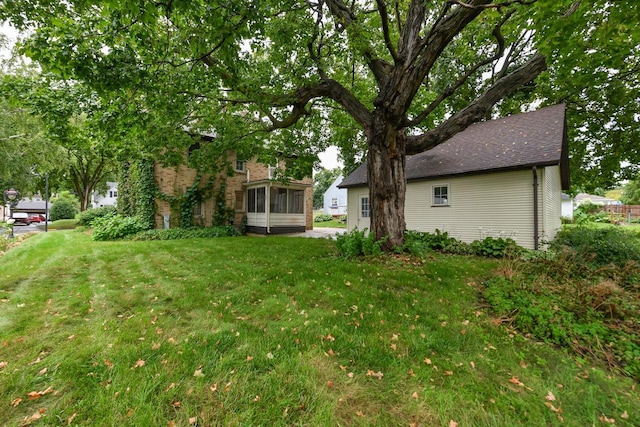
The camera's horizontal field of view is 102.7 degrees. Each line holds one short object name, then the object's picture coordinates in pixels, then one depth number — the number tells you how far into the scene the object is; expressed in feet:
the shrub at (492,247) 24.85
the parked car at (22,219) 85.08
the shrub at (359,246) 21.70
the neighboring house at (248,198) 43.24
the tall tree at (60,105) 17.38
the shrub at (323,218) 105.71
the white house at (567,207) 82.64
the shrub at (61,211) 95.27
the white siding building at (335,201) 128.98
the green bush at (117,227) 37.27
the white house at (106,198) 144.05
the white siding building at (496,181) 28.22
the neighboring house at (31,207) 135.44
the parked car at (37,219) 96.52
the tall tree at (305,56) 13.57
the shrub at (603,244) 20.56
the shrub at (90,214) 58.65
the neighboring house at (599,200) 109.91
